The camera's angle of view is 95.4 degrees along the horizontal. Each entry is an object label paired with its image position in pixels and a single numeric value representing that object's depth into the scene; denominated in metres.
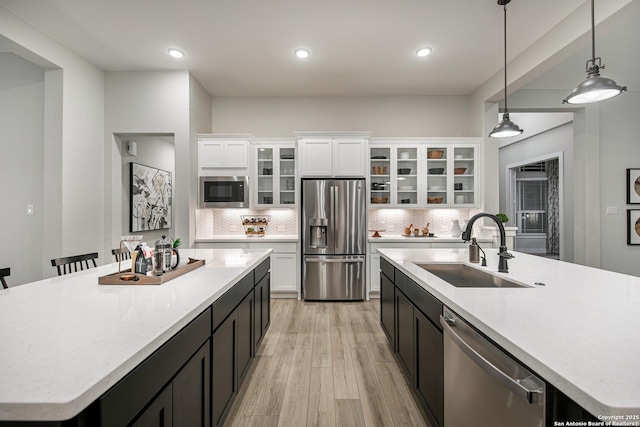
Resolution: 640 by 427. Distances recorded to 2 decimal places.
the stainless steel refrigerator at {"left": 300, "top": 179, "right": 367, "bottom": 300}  4.20
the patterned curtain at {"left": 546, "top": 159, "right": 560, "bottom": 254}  6.78
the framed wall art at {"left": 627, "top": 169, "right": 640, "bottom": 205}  4.20
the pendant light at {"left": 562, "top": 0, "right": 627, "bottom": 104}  1.66
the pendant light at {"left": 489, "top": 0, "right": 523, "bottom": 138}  2.48
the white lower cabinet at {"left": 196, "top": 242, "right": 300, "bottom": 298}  4.28
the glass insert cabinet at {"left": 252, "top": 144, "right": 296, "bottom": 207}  4.50
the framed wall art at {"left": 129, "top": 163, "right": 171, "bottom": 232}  4.24
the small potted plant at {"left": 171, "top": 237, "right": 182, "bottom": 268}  1.76
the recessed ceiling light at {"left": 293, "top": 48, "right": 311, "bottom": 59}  3.40
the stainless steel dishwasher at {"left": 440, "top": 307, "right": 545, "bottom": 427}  0.79
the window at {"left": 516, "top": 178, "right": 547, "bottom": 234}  7.15
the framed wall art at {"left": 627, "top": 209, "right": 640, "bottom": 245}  4.19
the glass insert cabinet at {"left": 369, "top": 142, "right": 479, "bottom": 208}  4.51
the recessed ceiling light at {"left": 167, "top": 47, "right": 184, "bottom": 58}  3.39
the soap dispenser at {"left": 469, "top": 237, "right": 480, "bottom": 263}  2.07
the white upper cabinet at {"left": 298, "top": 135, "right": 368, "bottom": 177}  4.34
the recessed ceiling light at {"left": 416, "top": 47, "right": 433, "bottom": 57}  3.38
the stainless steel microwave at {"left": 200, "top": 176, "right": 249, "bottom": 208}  4.22
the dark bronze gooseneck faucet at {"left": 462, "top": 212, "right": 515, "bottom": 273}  1.75
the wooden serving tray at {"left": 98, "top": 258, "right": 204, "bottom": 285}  1.52
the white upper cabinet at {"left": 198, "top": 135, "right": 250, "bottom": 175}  4.23
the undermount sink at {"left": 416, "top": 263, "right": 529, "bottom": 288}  2.00
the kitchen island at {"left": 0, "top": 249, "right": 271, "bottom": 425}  0.62
